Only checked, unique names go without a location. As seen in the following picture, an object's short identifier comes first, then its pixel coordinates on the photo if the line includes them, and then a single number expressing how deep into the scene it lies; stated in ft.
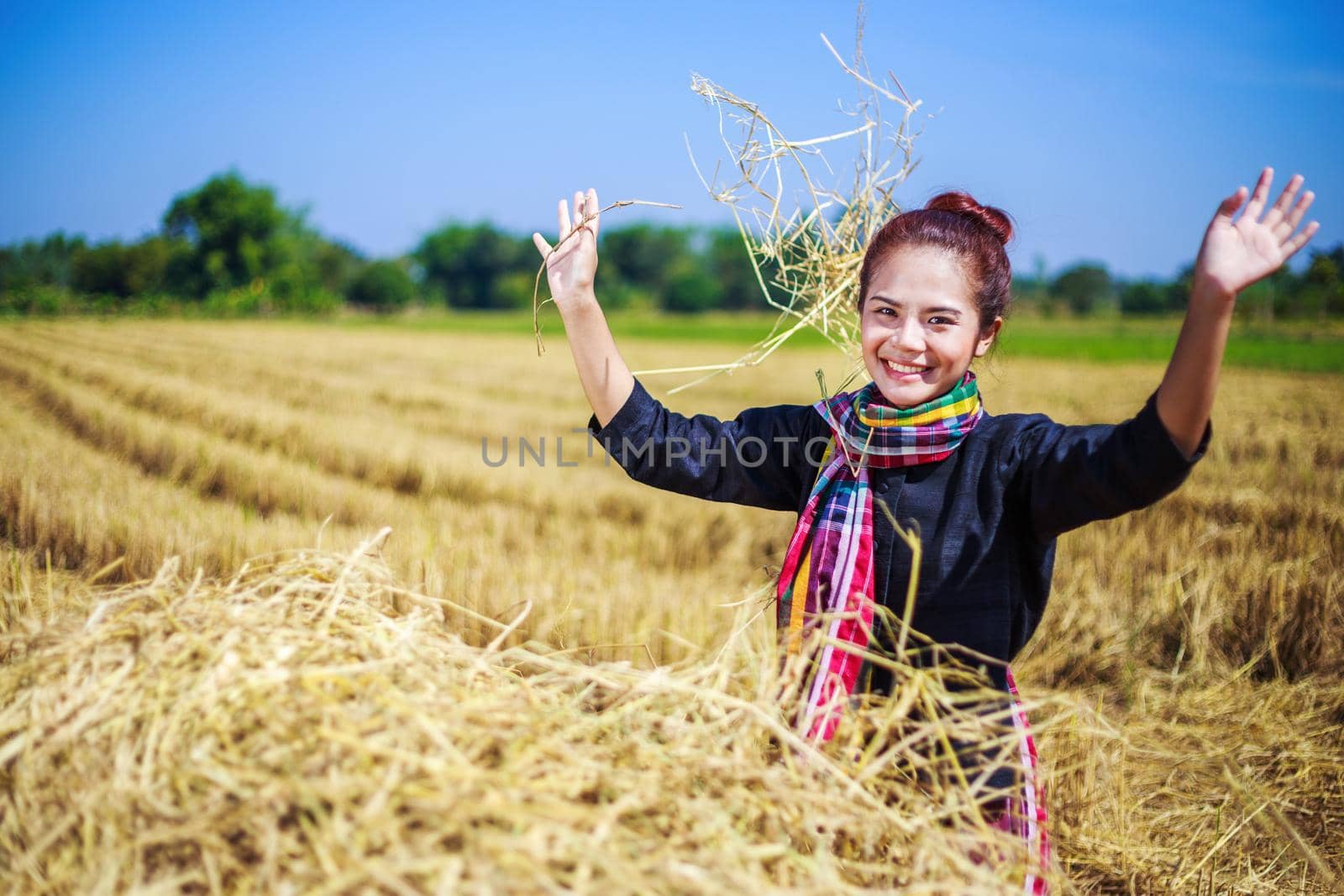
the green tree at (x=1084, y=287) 213.66
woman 6.11
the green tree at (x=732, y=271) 296.10
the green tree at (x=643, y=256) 331.16
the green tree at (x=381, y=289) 255.09
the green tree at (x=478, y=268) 290.35
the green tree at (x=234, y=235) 188.65
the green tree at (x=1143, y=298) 202.39
